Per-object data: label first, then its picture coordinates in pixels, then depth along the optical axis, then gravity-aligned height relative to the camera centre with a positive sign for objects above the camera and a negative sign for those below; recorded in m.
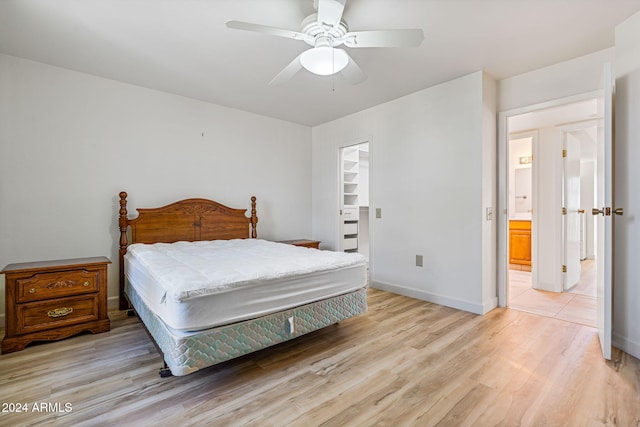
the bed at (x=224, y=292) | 1.69 -0.54
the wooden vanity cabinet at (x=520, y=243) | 5.11 -0.51
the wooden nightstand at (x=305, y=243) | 4.29 -0.43
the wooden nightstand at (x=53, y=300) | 2.27 -0.71
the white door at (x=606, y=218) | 2.05 -0.03
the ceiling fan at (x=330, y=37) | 1.75 +1.14
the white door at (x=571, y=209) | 3.88 +0.06
